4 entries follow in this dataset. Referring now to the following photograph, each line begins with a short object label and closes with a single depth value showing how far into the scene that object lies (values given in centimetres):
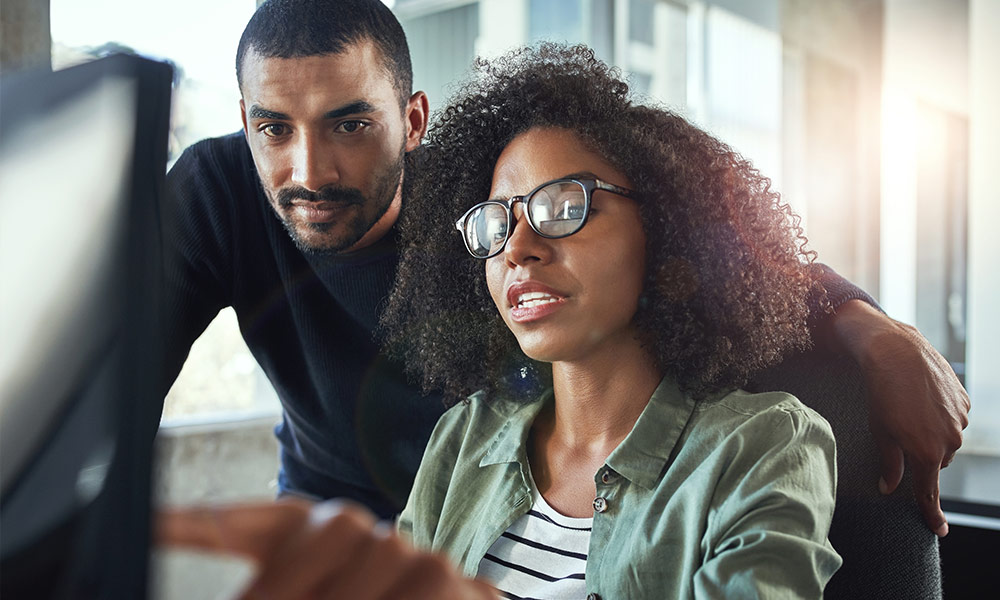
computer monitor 22
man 154
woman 102
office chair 111
